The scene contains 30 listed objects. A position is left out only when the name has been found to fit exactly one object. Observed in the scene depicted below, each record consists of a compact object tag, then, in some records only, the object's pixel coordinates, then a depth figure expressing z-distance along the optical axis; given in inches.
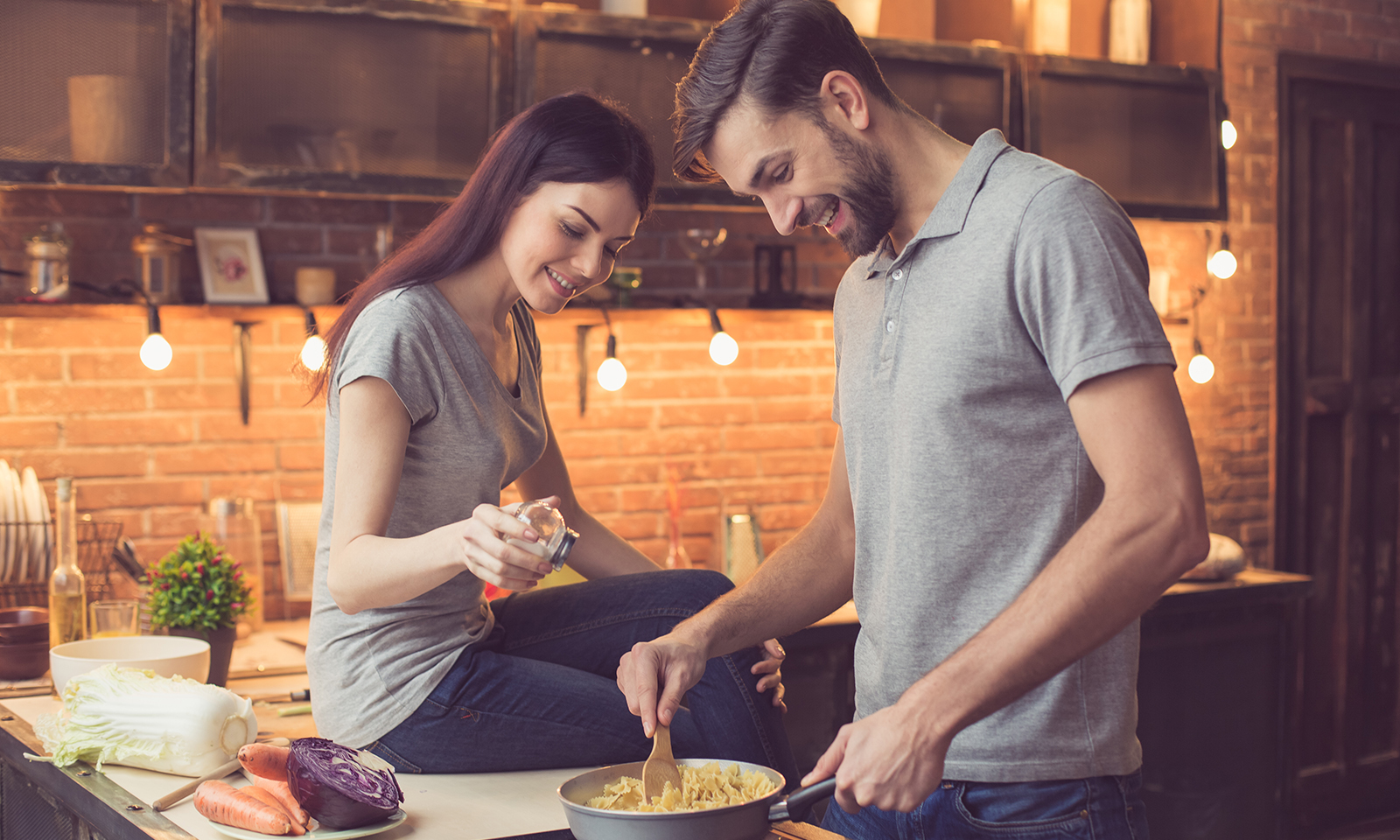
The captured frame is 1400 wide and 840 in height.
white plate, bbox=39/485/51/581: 107.8
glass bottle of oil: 97.7
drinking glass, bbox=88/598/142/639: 97.0
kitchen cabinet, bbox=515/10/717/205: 118.5
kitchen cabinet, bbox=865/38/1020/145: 133.4
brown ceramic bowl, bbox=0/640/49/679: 96.0
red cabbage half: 58.7
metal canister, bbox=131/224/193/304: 113.9
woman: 68.4
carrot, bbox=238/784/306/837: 59.0
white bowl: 82.7
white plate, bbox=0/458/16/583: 106.3
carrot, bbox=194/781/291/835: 58.7
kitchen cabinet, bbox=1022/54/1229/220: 140.7
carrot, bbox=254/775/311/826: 59.3
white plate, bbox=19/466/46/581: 107.4
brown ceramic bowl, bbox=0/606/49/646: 96.2
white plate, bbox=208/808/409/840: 58.6
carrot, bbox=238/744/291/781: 63.9
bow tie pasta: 55.4
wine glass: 132.8
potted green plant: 97.8
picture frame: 119.4
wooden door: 169.2
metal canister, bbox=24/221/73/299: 110.6
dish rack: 107.0
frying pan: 50.8
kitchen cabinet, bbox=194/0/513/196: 108.9
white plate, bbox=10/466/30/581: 106.7
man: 50.6
